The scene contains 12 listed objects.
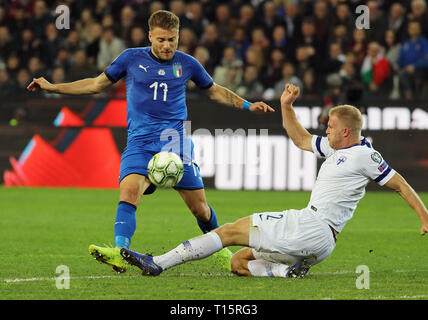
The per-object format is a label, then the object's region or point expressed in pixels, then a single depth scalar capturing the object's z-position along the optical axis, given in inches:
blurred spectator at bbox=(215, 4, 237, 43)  706.8
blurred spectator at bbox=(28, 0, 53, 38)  731.4
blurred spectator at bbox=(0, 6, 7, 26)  748.4
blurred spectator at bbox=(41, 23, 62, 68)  711.7
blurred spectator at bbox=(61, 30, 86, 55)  719.1
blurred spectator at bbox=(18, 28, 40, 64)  719.1
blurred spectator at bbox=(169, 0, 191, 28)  700.0
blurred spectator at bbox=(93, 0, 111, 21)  742.5
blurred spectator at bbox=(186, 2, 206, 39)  705.6
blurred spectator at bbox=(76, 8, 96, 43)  727.7
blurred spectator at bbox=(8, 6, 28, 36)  741.3
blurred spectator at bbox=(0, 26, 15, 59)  729.0
